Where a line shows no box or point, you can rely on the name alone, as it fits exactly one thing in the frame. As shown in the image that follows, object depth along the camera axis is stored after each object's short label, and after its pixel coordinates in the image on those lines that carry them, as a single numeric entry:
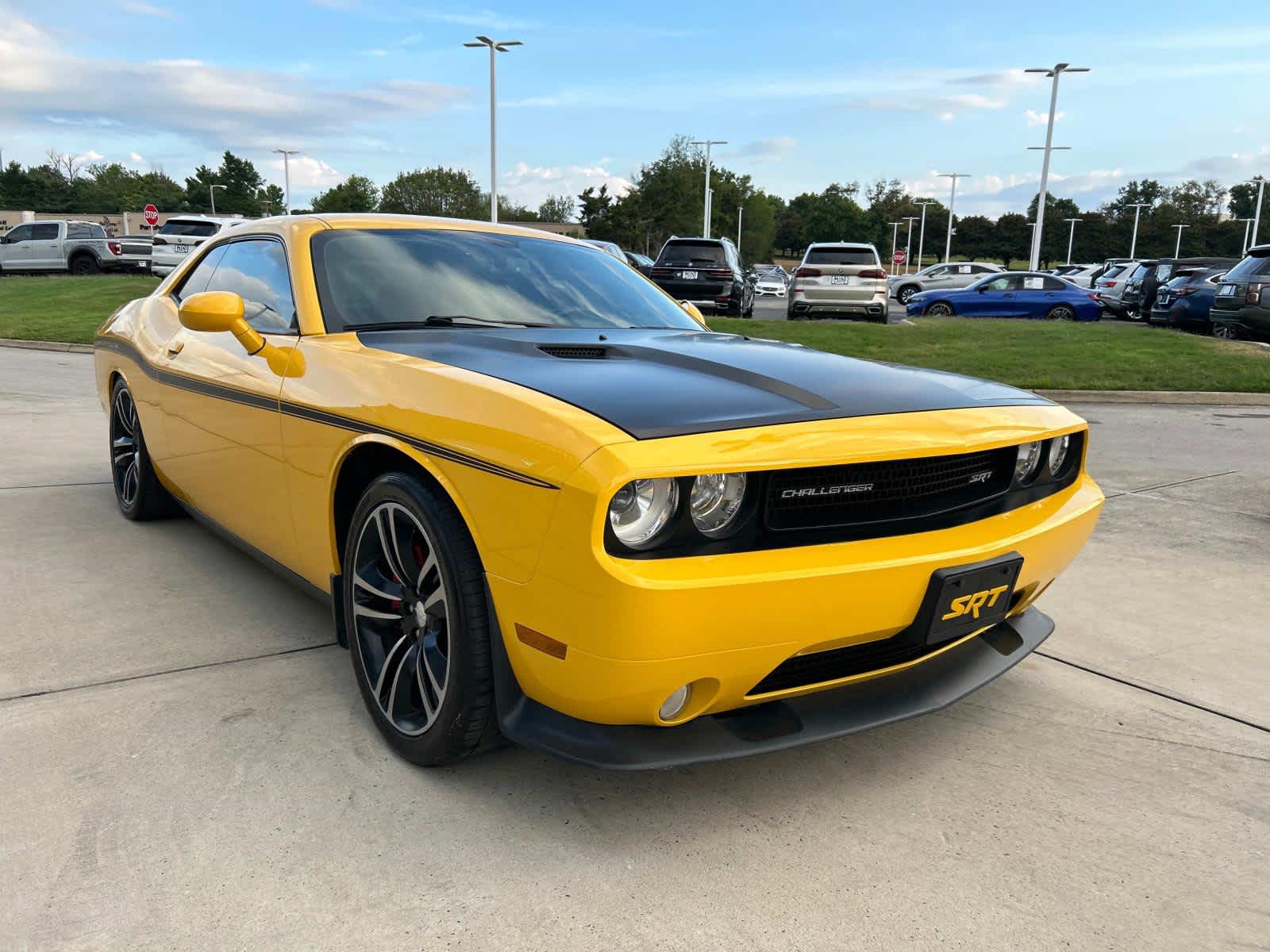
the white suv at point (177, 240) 21.84
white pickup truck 27.22
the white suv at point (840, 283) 16.70
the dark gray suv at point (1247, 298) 13.73
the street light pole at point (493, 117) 30.17
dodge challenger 1.92
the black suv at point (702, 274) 17.12
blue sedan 19.56
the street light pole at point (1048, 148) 34.16
